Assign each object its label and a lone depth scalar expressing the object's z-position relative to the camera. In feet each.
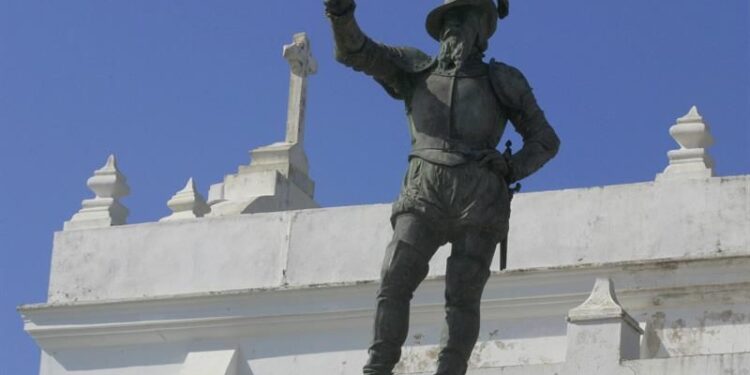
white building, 74.28
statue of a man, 43.14
